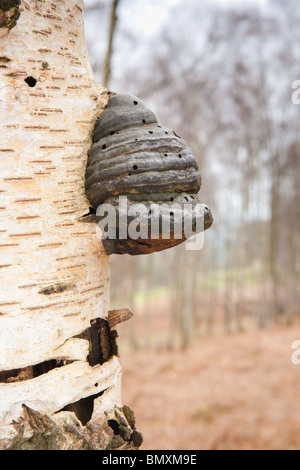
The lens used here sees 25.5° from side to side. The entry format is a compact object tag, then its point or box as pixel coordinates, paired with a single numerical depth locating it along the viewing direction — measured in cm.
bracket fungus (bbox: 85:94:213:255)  67
